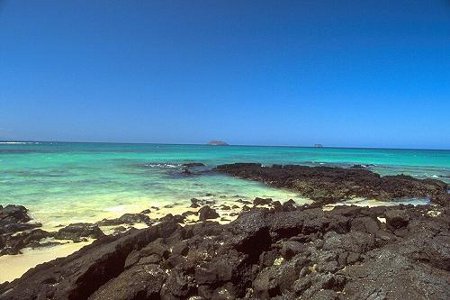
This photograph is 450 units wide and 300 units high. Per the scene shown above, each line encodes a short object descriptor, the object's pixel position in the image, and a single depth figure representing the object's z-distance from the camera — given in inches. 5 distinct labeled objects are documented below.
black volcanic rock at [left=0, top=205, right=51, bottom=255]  364.2
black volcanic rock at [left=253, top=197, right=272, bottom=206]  641.1
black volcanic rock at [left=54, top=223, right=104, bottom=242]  390.0
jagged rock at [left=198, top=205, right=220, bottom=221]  484.4
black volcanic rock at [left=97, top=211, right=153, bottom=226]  456.1
